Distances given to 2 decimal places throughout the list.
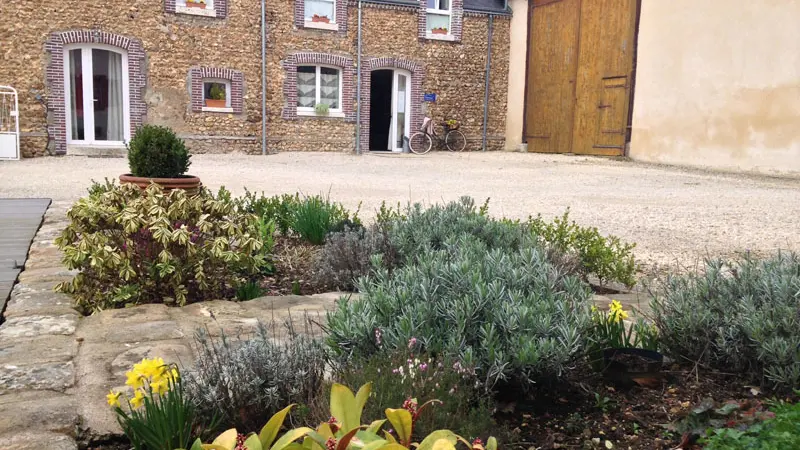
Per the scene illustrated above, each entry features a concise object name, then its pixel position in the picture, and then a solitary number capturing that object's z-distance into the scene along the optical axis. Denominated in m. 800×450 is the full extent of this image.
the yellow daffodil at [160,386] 1.69
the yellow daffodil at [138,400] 1.70
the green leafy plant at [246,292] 3.38
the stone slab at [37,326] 2.62
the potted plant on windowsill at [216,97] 15.18
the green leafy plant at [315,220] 4.72
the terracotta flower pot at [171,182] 5.02
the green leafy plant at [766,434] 1.47
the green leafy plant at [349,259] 3.75
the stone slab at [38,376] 2.07
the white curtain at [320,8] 15.95
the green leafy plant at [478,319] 1.94
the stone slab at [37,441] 1.65
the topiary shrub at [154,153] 5.12
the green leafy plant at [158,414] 1.63
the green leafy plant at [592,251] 3.92
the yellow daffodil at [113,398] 1.69
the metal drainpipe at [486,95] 18.09
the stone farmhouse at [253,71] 13.51
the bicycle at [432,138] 17.33
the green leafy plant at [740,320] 2.01
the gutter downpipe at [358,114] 16.60
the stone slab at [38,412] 1.76
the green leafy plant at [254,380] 1.87
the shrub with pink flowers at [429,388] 1.67
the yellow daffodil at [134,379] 1.70
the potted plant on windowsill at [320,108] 16.30
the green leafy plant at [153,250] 3.15
